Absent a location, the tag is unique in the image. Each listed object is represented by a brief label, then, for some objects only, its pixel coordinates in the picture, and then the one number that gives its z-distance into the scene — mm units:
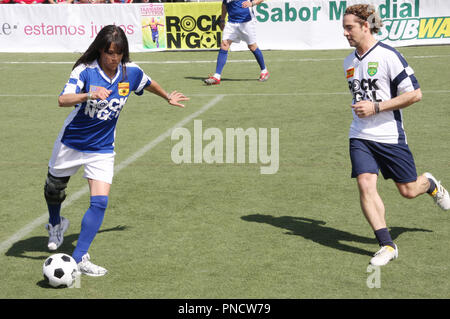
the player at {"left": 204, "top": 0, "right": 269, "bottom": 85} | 28201
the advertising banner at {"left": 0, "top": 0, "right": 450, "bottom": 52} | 37448
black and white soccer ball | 9754
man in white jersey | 10667
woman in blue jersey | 10085
